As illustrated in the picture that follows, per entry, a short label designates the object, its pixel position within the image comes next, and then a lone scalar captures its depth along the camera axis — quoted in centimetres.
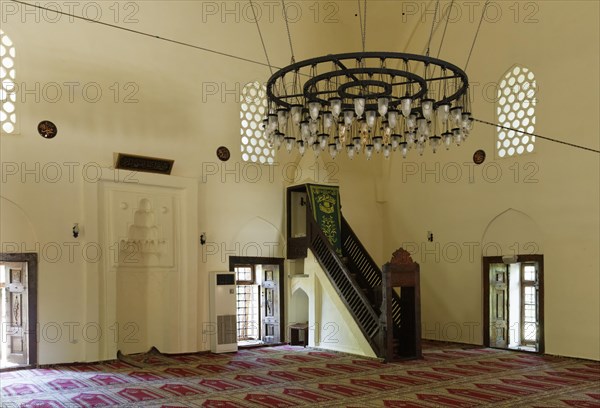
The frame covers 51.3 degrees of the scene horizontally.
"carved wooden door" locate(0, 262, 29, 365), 768
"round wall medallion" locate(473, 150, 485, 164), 973
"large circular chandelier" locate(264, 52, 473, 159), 513
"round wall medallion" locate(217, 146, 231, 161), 959
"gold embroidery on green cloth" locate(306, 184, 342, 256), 994
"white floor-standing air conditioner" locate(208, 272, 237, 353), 918
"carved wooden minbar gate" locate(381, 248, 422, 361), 807
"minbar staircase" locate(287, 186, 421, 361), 812
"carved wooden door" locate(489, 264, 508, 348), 949
